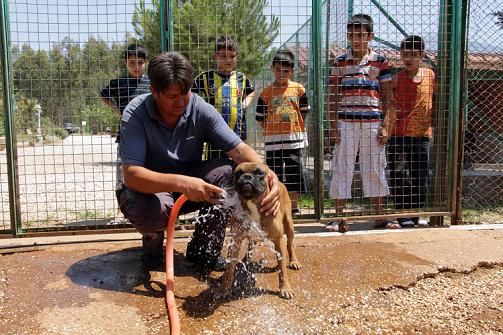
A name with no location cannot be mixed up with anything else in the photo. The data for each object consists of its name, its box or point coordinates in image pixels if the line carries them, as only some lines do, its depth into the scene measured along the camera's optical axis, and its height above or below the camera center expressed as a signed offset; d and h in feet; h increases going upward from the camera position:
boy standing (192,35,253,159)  16.01 +1.39
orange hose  9.04 -3.19
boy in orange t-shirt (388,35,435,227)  17.25 +0.07
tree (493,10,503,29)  19.35 +4.49
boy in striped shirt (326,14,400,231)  16.56 +0.40
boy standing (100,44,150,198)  16.38 +1.52
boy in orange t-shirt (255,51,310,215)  16.87 +0.10
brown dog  10.55 -2.24
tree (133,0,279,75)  16.31 +3.62
